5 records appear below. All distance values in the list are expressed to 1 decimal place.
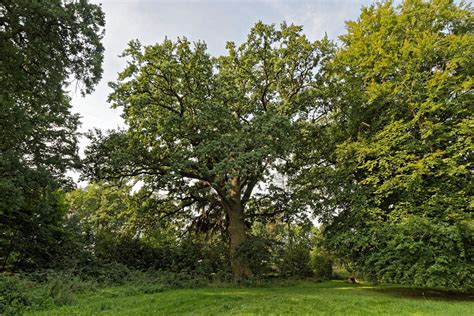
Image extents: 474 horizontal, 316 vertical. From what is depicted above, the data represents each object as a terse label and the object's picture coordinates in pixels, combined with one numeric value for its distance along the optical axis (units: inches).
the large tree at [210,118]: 594.2
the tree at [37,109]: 357.1
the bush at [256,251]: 617.6
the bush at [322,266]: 982.4
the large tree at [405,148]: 482.0
